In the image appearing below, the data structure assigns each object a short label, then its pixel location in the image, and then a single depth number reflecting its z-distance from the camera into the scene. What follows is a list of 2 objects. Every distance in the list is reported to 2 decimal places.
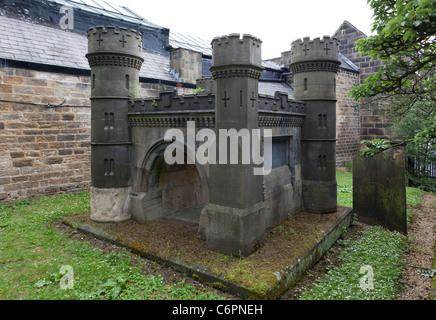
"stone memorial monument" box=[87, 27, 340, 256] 5.78
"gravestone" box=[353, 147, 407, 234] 8.69
